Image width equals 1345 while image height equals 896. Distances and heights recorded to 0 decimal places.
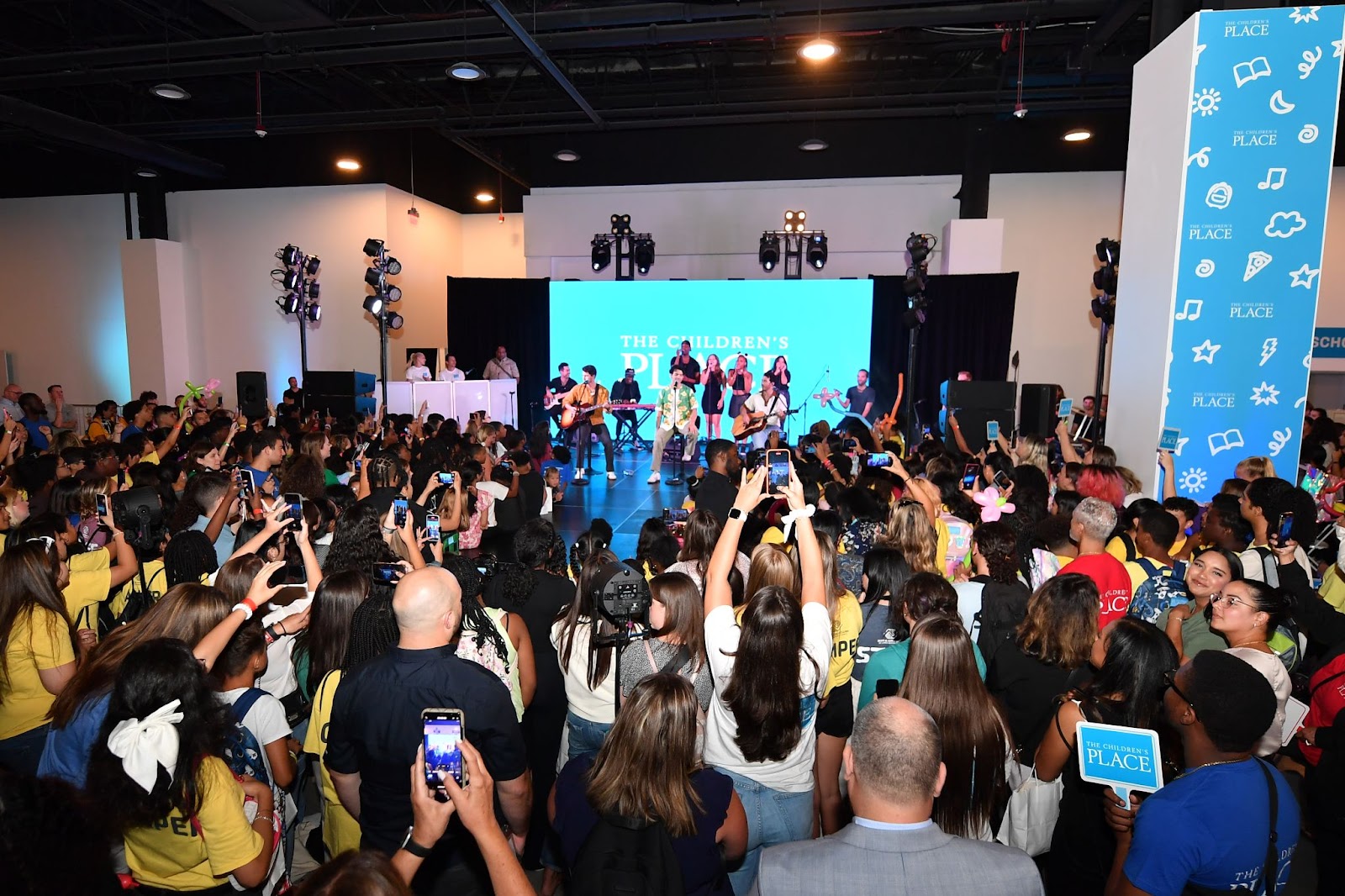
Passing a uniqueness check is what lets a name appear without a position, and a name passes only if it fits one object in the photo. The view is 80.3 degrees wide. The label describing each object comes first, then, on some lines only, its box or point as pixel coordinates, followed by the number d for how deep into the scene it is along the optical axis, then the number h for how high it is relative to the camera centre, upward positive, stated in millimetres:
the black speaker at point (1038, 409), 9727 -595
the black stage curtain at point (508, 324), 14672 +561
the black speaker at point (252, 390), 12484 -602
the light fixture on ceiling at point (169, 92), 8867 +2891
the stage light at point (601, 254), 14109 +1799
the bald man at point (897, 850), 1510 -943
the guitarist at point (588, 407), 11375 -730
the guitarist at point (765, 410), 10992 -732
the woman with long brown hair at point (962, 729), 2244 -1038
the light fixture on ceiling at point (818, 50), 7449 +2892
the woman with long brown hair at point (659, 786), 1704 -935
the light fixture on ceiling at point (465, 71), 8047 +2852
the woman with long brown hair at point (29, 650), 2572 -972
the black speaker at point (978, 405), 9797 -555
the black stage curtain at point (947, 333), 13023 +451
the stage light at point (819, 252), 13453 +1787
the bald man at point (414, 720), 1999 -916
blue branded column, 5695 +932
